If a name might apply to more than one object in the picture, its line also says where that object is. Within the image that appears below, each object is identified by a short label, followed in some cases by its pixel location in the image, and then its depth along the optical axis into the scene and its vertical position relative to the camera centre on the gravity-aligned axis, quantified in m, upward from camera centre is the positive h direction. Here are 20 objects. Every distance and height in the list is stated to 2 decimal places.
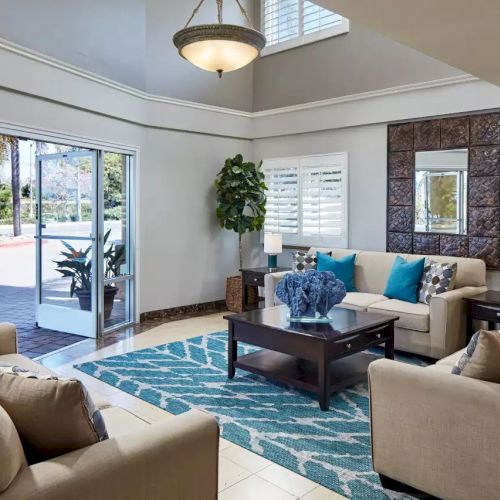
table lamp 6.42 -0.21
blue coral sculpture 3.99 -0.50
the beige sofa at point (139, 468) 1.48 -0.74
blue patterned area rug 2.78 -1.24
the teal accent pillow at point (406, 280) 5.02 -0.52
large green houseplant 6.68 +0.36
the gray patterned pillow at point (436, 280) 4.81 -0.49
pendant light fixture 3.88 +1.40
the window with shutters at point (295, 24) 6.46 +2.65
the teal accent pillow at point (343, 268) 5.67 -0.44
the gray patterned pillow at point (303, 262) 6.00 -0.40
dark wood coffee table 3.58 -0.86
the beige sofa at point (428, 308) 4.49 -0.74
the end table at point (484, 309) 4.45 -0.71
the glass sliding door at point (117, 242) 5.70 -0.17
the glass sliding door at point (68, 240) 5.54 -0.15
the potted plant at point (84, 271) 5.65 -0.49
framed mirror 5.41 +0.39
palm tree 9.59 +1.24
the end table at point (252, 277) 6.29 -0.62
